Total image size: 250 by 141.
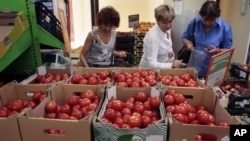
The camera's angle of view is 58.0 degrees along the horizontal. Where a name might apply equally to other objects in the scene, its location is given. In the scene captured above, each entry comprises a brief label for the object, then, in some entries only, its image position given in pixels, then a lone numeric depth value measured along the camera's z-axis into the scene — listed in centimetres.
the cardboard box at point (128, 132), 116
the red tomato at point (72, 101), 153
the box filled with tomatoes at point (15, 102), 122
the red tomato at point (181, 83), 173
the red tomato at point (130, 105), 146
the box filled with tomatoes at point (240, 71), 257
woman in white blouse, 204
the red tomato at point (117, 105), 143
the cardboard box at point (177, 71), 197
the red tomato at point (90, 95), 155
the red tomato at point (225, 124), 120
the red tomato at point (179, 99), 146
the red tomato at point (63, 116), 135
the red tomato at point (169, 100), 145
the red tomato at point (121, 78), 180
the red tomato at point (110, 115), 135
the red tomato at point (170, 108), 137
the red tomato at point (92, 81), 177
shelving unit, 174
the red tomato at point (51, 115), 139
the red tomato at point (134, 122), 126
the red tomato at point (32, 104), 151
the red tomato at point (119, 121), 128
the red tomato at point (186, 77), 184
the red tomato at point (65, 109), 145
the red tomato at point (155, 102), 144
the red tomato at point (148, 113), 138
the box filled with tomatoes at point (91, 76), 179
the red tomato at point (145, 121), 130
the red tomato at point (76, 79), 179
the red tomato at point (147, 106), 146
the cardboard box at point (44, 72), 194
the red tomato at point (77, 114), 138
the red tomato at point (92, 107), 140
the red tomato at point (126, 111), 140
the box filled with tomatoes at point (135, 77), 171
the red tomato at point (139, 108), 143
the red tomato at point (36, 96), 158
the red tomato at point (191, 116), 134
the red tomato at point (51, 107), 143
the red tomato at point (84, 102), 147
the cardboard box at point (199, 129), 114
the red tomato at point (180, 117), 128
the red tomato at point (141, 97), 155
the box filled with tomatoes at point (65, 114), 119
